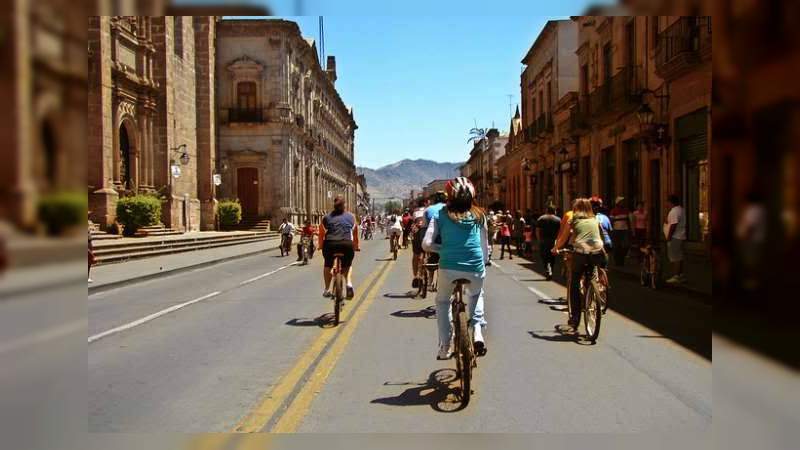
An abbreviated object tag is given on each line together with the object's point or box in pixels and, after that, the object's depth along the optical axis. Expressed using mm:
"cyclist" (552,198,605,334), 8398
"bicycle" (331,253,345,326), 9547
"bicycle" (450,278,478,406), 5328
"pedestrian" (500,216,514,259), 25422
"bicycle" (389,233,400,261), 24723
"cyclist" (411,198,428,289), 12508
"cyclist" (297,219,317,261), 23278
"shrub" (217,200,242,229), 43375
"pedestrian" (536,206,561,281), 15297
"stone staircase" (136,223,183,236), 27552
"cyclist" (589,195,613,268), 8656
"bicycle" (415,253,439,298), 12616
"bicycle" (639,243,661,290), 14234
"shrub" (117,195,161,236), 26906
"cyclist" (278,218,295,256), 27453
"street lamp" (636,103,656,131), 19328
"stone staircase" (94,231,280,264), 21484
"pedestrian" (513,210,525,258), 26750
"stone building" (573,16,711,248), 14047
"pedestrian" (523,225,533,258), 25188
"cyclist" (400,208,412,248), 21138
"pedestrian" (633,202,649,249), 17859
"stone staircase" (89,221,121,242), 22172
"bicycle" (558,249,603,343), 8195
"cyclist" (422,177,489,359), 5578
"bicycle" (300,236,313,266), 23078
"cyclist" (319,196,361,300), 9711
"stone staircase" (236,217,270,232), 48350
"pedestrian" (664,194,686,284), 12898
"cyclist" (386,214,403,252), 24688
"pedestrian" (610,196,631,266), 18297
